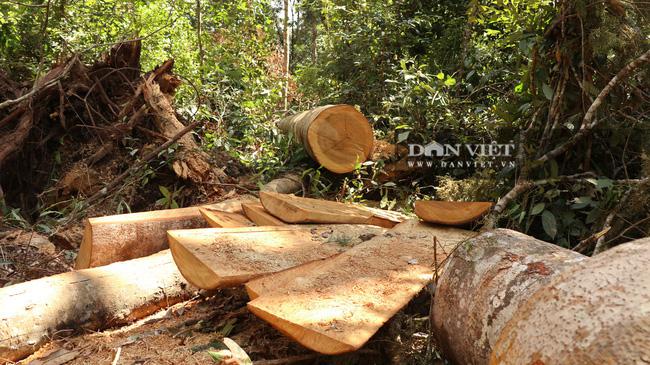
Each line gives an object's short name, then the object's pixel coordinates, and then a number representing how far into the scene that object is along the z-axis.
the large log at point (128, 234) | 3.38
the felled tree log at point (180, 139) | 5.04
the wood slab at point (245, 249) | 2.41
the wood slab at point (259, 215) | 3.45
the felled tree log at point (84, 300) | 2.49
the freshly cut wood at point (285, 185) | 4.93
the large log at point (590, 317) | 1.08
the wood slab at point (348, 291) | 1.90
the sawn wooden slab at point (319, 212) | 3.44
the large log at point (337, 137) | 5.02
